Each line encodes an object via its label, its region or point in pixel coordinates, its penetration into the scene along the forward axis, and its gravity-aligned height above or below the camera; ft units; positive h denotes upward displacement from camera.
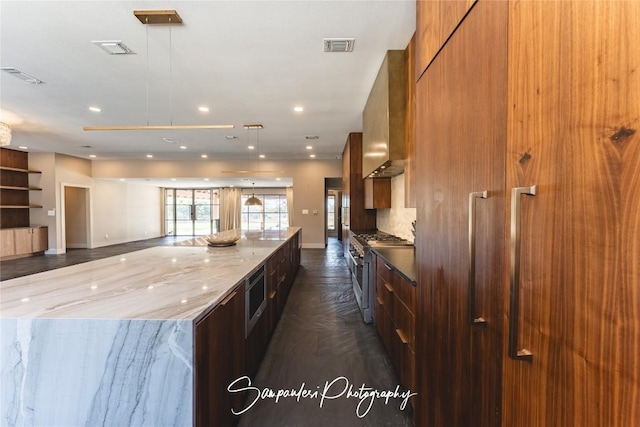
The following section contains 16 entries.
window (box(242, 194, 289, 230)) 43.88 -0.58
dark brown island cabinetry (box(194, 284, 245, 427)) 3.80 -2.38
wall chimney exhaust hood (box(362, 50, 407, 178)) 9.02 +3.26
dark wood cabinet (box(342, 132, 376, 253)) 18.81 +1.09
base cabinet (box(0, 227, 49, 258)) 22.43 -2.72
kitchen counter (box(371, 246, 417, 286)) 6.03 -1.35
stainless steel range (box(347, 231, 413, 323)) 10.27 -2.32
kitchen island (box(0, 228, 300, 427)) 3.59 -2.04
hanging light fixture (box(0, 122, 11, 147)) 14.75 +3.97
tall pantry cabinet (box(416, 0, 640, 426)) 1.86 -0.04
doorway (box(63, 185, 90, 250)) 29.11 -0.84
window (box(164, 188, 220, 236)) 43.34 -0.44
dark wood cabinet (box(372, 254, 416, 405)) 5.73 -2.68
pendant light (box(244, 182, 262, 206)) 21.35 +0.55
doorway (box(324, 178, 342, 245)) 38.13 -0.09
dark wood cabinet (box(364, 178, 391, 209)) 15.10 +0.88
